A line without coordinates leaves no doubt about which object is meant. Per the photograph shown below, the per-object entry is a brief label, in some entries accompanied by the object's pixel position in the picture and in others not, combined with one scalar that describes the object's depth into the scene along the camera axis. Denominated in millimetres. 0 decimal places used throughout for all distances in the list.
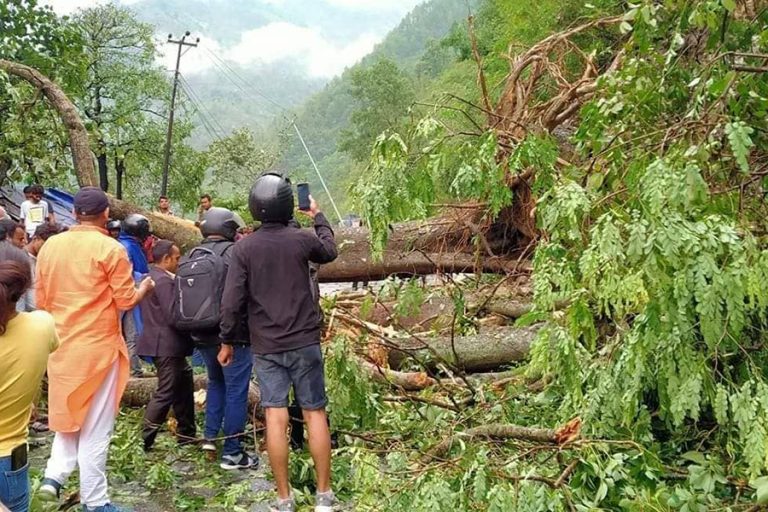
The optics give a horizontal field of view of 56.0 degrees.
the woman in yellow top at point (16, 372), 2629
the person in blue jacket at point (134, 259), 5566
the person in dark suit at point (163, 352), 4566
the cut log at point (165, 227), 7012
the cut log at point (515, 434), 3346
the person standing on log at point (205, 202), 11844
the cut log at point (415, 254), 6562
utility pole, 28203
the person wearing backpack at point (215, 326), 4293
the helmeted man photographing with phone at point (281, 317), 3607
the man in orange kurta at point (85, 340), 3426
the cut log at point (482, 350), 5918
